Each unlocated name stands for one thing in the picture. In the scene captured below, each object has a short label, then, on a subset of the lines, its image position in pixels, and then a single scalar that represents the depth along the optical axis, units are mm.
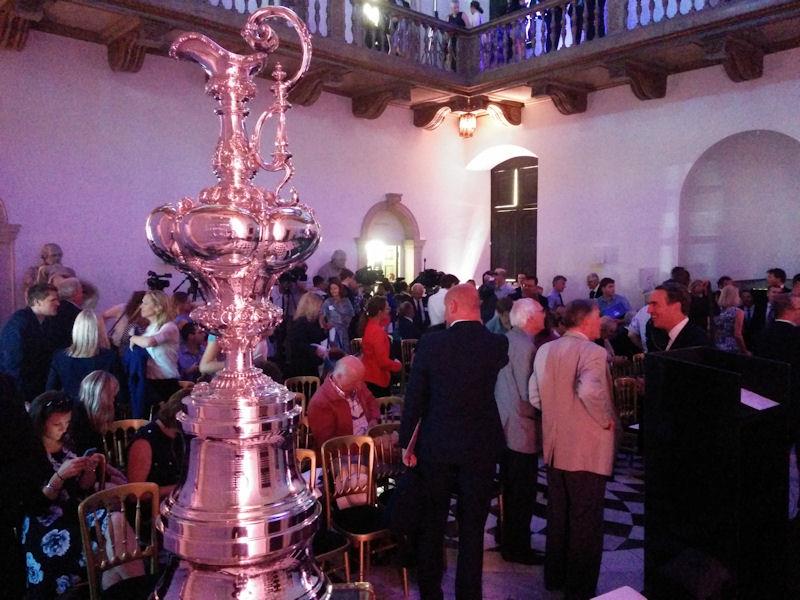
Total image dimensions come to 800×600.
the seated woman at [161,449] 3531
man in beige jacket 3514
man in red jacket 4289
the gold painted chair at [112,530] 2834
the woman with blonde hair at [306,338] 6469
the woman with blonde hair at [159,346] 5125
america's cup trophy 834
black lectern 2688
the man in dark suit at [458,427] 3275
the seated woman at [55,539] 3070
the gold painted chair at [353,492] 3734
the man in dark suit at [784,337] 4758
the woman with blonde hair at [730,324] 7160
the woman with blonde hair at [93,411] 3832
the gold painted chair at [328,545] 3449
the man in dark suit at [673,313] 4004
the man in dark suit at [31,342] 4902
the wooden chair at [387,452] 4398
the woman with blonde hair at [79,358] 4438
